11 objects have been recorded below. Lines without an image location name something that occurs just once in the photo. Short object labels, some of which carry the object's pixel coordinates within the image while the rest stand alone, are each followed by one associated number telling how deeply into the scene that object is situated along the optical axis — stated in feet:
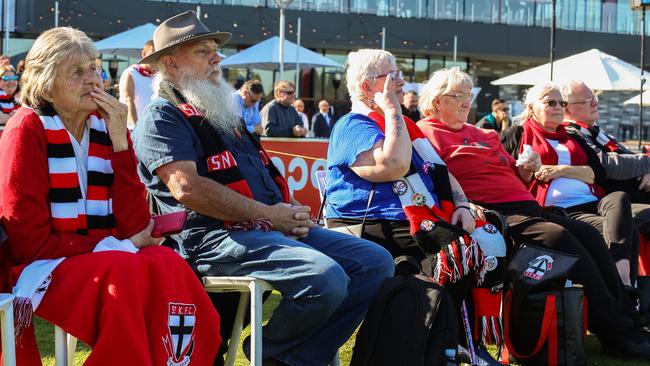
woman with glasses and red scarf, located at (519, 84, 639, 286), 30.89
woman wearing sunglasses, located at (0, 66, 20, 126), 47.78
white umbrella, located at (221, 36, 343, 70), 96.81
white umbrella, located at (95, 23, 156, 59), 84.63
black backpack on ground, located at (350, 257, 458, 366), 20.97
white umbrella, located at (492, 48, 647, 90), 72.67
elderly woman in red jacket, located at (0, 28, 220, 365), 16.66
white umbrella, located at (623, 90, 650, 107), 91.92
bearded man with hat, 19.69
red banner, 46.60
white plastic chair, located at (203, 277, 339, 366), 18.95
